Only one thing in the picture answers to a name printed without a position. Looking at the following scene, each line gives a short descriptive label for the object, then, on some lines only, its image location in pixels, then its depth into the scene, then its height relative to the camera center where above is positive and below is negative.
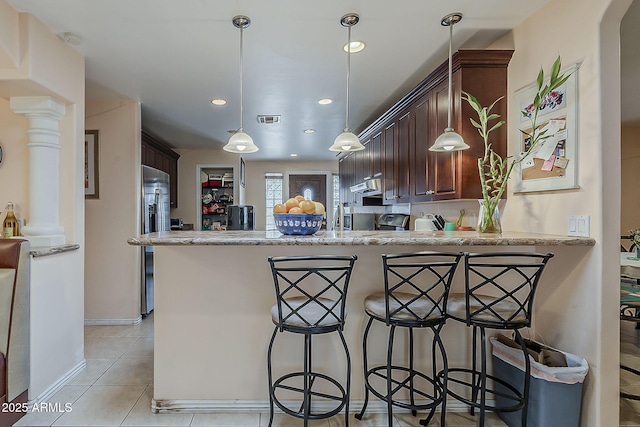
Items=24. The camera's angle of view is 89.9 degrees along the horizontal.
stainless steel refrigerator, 3.68 -0.03
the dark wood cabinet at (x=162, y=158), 4.28 +0.86
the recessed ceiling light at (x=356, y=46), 2.34 +1.25
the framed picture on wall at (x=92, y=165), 3.49 +0.54
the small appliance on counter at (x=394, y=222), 3.58 -0.08
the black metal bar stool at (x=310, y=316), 1.58 -0.52
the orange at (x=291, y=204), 1.93 +0.07
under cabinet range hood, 3.83 +0.36
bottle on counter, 2.21 -0.08
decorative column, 2.23 +0.37
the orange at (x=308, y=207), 1.88 +0.05
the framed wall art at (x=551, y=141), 1.78 +0.45
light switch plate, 1.70 -0.05
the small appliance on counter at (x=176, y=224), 5.27 -0.15
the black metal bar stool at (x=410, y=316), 1.60 -0.52
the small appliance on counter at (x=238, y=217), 5.15 -0.04
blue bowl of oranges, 1.88 -0.01
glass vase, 2.10 -0.02
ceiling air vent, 4.04 +1.23
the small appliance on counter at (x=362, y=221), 4.49 -0.08
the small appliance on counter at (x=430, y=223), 2.83 -0.07
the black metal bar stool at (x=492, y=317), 1.60 -0.52
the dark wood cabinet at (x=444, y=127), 2.28 +0.73
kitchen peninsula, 1.98 -0.67
